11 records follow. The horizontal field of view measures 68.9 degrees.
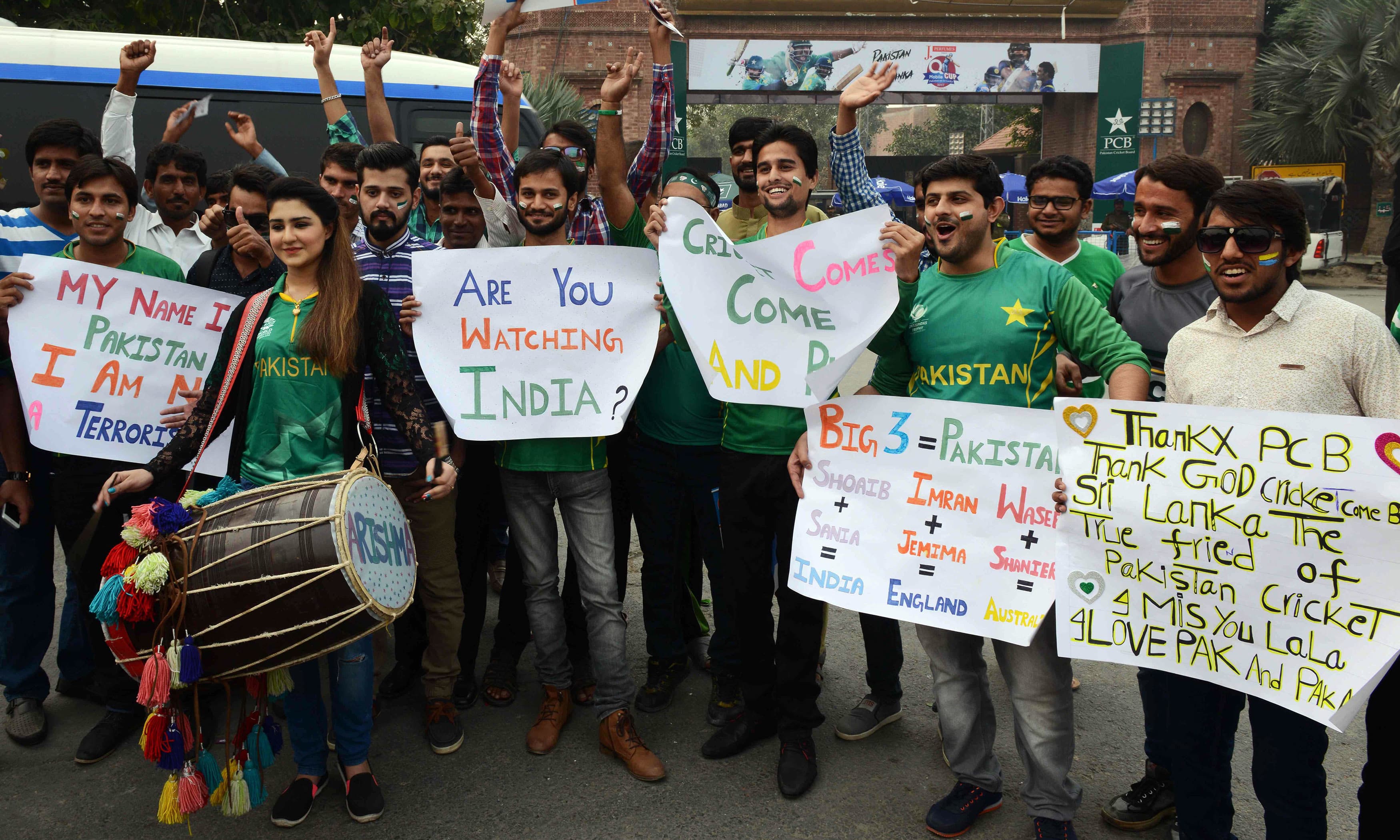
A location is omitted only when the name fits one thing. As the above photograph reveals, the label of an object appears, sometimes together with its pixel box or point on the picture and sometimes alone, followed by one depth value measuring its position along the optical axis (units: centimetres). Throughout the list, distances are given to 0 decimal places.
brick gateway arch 2738
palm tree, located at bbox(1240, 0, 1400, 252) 2484
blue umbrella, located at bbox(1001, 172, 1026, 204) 2772
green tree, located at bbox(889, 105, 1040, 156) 3781
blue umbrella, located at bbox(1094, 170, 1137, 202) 2491
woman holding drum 335
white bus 933
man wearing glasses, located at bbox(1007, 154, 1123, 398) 441
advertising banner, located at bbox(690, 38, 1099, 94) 2748
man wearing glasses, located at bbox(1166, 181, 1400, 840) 270
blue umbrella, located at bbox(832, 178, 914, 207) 2655
